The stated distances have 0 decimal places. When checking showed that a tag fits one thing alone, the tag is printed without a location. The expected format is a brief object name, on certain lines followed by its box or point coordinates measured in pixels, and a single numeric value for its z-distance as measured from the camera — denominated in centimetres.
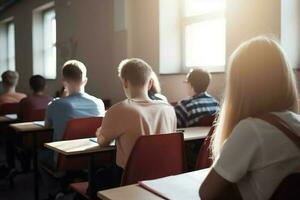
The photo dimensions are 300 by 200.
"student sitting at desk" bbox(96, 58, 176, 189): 207
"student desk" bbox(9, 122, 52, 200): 302
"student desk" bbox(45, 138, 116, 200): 207
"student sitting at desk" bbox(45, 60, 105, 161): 288
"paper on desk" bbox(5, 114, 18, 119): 403
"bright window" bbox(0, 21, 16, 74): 1013
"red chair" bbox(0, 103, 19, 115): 443
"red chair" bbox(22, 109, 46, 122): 371
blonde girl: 108
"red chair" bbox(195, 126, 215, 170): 187
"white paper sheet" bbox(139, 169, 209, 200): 126
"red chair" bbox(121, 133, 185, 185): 181
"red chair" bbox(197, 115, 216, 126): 300
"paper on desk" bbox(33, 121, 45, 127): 320
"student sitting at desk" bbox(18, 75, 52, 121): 383
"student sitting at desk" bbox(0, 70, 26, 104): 482
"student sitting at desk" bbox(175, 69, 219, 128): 302
